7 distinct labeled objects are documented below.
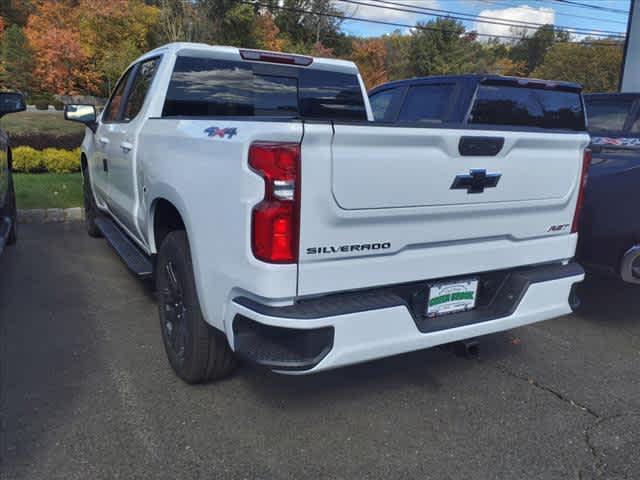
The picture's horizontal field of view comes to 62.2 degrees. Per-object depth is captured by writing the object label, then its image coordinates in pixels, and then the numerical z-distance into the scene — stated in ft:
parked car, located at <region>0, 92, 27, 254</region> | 15.25
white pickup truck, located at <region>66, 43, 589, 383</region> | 7.30
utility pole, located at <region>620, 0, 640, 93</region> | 26.48
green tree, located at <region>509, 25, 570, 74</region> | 203.82
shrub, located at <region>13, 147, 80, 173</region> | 31.99
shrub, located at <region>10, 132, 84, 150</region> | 35.55
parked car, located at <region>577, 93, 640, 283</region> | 12.47
